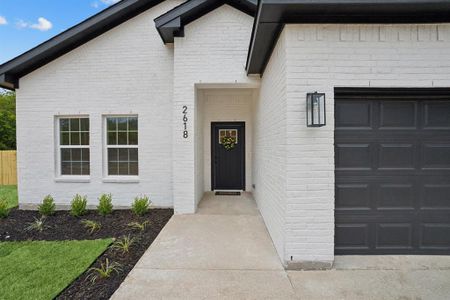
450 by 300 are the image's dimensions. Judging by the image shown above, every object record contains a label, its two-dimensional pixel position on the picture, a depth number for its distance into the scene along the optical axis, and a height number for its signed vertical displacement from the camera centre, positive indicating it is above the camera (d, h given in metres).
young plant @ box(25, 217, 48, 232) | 4.74 -1.69
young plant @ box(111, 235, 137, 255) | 3.63 -1.66
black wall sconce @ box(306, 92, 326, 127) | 2.88 +0.46
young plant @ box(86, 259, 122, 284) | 2.91 -1.66
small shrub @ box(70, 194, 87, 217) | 5.53 -1.49
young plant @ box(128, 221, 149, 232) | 4.65 -1.66
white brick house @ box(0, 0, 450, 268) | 3.05 +0.61
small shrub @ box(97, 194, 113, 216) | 5.65 -1.49
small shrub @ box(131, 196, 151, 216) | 5.55 -1.48
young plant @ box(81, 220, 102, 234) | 4.67 -1.68
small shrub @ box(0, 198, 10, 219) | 5.44 -1.53
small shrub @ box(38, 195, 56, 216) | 5.64 -1.52
